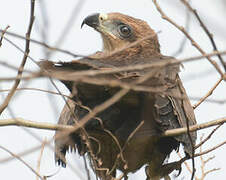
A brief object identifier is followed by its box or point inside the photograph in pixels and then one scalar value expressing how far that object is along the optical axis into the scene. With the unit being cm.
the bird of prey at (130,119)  767
